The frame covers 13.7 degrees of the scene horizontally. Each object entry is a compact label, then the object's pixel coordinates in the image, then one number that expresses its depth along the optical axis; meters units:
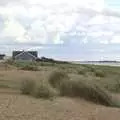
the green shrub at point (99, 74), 49.19
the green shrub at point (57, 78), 28.75
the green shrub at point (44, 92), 25.86
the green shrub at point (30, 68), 60.97
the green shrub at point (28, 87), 27.05
